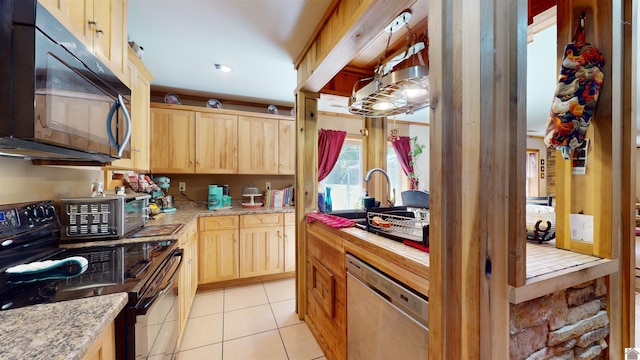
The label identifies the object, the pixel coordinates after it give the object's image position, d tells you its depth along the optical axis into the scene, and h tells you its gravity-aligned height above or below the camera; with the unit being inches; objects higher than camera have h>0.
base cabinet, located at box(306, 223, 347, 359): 59.9 -31.3
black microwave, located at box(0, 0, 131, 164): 27.5 +12.1
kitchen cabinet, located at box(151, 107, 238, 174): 114.8 +19.1
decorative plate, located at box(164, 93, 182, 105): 117.6 +39.5
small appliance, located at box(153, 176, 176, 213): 113.8 -9.1
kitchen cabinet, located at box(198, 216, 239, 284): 109.6 -31.8
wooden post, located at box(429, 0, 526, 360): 28.1 +1.3
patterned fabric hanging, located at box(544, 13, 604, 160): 34.6 +12.6
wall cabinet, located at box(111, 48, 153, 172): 71.5 +21.6
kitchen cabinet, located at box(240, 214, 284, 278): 116.7 -31.9
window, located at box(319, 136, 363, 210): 164.9 +1.6
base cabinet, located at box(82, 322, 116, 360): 28.0 -21.0
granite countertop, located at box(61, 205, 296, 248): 61.0 -15.0
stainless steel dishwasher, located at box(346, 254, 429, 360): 36.8 -24.4
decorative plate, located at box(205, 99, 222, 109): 126.0 +39.6
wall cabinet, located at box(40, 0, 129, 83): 38.1 +29.2
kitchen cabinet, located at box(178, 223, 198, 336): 73.5 -32.6
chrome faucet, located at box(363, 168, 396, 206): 74.6 -0.1
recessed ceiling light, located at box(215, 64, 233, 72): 94.6 +44.9
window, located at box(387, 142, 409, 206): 183.3 +4.1
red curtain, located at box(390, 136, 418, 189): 179.3 +21.9
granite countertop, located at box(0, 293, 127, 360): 22.7 -16.0
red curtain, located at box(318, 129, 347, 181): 154.0 +19.3
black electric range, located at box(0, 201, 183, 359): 34.3 -15.8
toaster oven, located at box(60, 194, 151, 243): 57.4 -9.5
